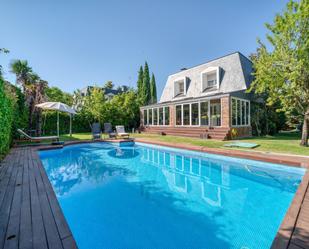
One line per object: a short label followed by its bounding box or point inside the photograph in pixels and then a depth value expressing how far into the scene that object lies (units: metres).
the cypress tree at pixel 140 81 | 28.85
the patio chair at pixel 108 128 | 14.06
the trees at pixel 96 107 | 17.92
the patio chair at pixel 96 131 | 12.21
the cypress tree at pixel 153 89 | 29.73
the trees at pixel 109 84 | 38.34
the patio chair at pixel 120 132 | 13.06
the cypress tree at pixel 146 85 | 28.22
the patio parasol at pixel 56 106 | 9.85
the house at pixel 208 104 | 11.88
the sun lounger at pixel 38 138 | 9.32
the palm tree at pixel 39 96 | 11.88
